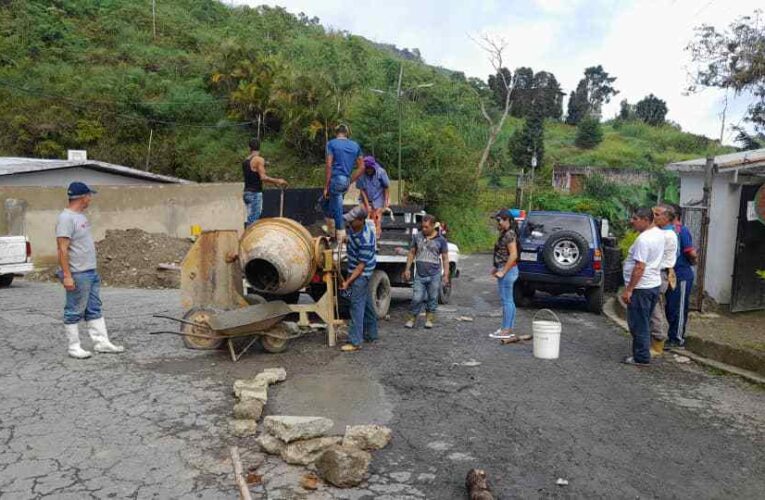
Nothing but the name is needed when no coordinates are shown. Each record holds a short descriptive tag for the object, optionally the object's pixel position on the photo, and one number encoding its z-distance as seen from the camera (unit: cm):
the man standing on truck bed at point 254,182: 969
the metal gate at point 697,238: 1055
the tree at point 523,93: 6538
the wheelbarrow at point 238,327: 742
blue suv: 1186
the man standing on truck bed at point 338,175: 930
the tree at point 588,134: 5416
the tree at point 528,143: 4438
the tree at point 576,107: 7000
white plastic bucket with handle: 820
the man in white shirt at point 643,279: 789
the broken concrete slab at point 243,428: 532
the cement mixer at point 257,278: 793
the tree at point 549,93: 6838
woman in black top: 917
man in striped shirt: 832
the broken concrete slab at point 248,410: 561
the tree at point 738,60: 2094
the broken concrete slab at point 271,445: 496
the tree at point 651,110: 7031
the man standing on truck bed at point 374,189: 1027
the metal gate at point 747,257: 1146
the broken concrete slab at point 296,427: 492
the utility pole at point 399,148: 2748
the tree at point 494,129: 4016
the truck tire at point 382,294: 1050
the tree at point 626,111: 7256
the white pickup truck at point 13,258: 1382
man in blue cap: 726
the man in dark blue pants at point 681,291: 888
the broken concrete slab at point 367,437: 504
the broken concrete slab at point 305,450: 480
